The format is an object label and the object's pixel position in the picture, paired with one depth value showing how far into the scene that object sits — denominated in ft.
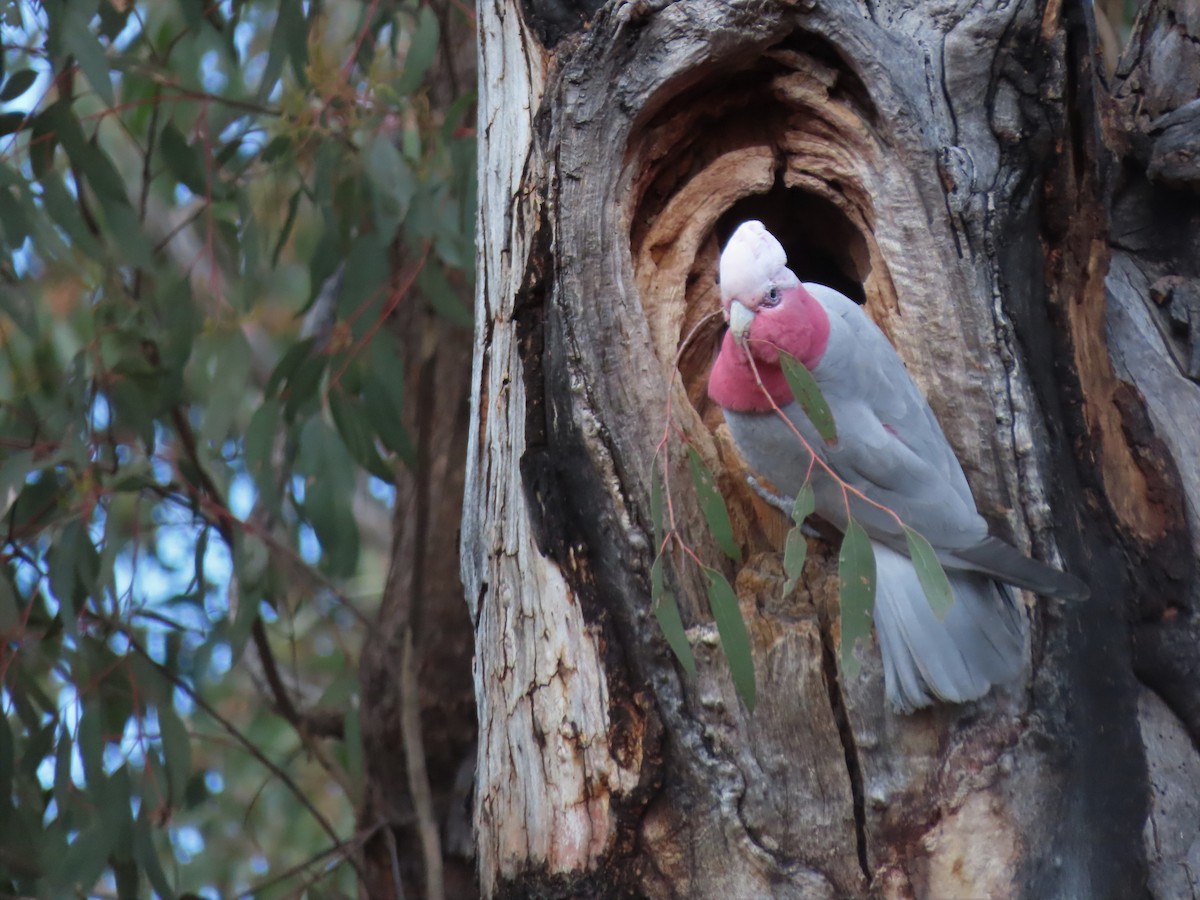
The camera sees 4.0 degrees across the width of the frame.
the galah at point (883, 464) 35.95
